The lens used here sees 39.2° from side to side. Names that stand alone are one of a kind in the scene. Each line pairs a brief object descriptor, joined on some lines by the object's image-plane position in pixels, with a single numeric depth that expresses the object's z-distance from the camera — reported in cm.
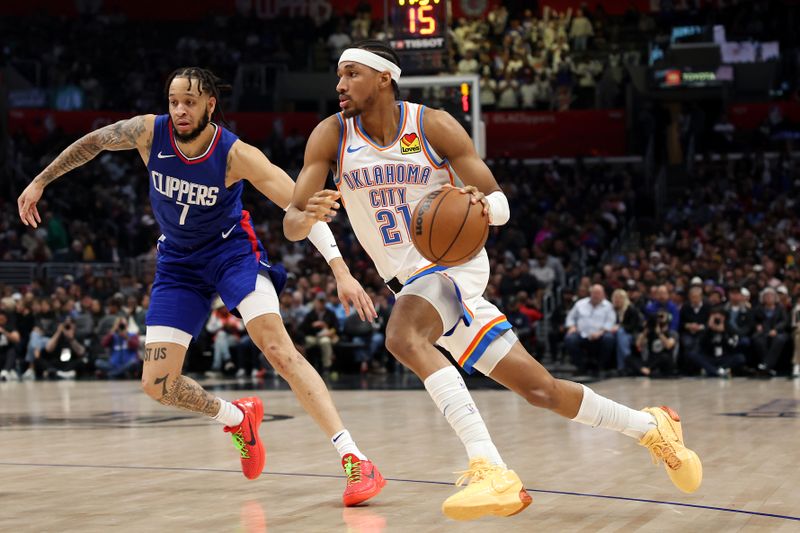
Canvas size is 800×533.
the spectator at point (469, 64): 2552
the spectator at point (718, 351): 1475
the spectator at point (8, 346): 1691
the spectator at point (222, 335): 1647
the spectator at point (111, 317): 1708
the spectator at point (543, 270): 1867
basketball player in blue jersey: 572
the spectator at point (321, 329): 1623
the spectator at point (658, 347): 1494
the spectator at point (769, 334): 1452
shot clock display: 1544
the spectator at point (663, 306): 1530
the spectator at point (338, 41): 2798
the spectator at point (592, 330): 1549
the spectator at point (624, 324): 1526
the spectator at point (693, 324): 1493
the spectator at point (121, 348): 1664
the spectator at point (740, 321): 1470
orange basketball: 457
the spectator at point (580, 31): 2781
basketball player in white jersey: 477
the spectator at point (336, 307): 1661
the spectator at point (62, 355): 1697
